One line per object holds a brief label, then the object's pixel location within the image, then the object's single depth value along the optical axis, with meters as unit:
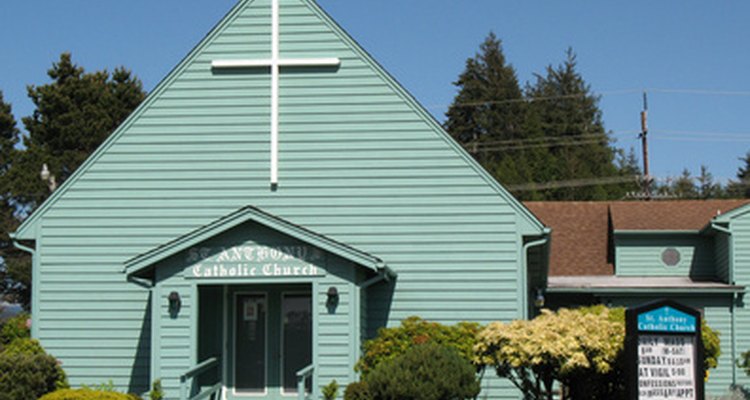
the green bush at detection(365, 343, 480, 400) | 16.02
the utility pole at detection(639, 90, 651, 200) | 46.48
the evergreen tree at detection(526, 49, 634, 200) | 56.31
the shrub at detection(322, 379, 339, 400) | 18.12
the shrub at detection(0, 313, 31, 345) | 22.05
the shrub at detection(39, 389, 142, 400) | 17.53
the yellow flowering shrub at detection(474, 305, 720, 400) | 15.50
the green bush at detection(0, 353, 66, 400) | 17.64
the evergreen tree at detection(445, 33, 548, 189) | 66.94
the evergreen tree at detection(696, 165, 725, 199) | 62.00
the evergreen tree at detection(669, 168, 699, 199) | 60.81
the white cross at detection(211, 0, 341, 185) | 20.45
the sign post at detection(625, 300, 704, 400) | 14.30
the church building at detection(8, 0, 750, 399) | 19.97
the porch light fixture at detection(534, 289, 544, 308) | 27.15
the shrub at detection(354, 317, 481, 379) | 18.48
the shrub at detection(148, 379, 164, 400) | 18.31
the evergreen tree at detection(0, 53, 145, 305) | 49.81
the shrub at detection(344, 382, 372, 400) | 16.64
